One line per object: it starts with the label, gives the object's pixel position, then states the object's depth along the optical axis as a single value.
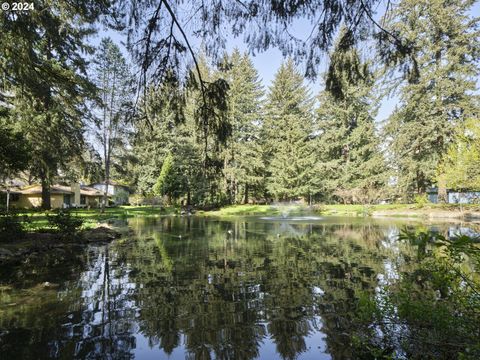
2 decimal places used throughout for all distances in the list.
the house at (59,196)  36.56
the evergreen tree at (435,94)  29.64
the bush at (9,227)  11.42
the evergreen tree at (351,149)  38.78
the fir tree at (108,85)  28.05
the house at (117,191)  54.00
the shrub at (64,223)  13.06
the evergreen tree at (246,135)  42.97
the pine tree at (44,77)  5.20
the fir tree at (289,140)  42.94
